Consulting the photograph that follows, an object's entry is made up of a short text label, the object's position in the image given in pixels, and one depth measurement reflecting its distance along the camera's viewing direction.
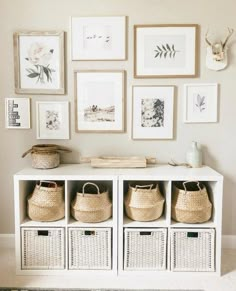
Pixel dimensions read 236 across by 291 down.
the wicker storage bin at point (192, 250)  2.48
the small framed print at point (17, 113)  2.85
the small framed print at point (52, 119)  2.85
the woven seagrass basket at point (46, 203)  2.46
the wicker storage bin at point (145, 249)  2.48
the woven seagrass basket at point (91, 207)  2.45
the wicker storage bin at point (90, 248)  2.49
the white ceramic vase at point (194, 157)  2.71
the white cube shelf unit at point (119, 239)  2.46
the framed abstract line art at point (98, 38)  2.76
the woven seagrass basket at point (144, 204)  2.45
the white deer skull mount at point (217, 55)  2.71
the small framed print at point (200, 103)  2.80
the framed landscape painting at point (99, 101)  2.81
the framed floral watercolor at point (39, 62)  2.79
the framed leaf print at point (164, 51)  2.76
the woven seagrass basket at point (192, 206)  2.44
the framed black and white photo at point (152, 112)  2.81
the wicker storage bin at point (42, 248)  2.50
